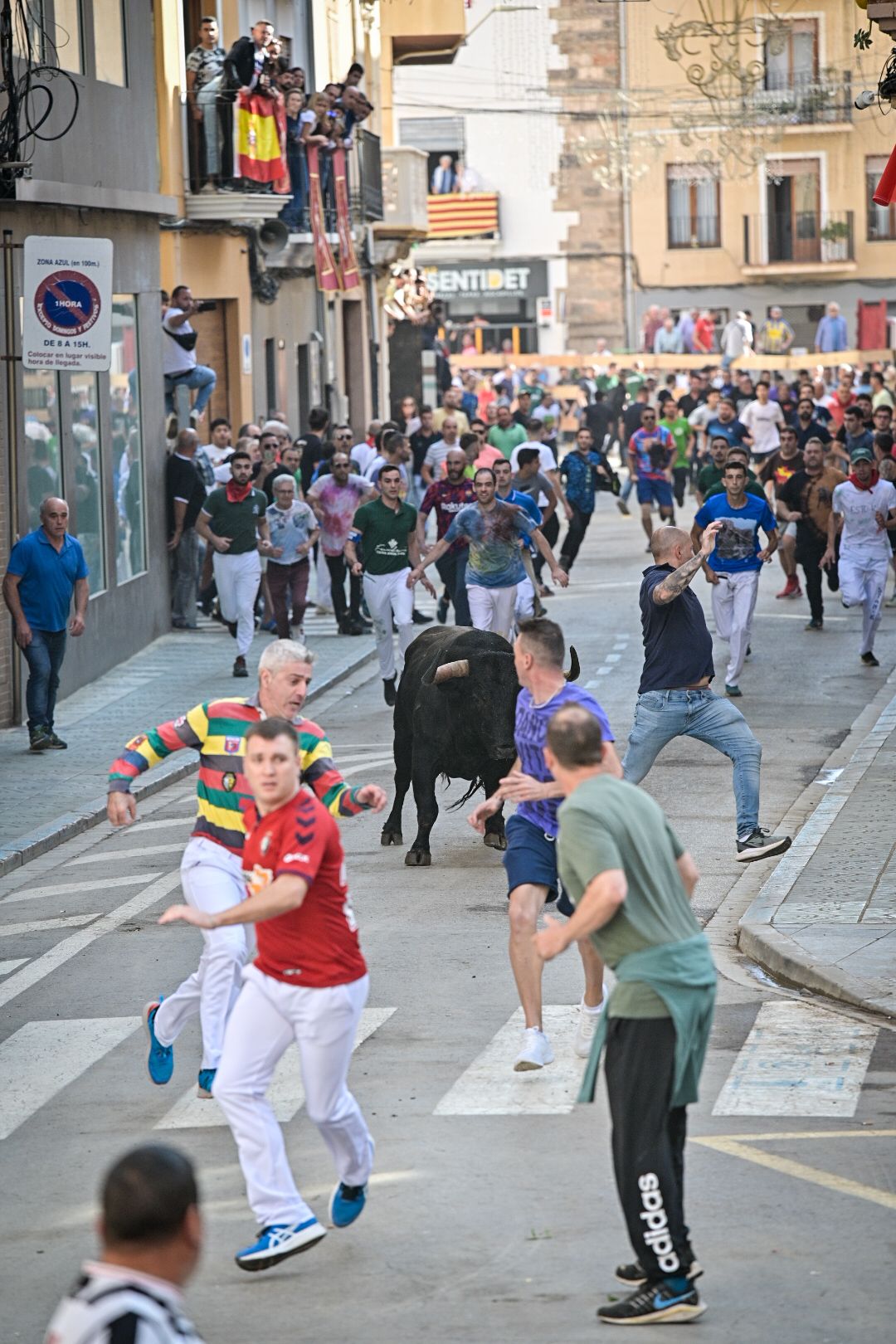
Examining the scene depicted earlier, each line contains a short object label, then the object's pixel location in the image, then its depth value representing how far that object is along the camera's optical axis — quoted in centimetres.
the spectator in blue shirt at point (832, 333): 5519
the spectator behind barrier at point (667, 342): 5656
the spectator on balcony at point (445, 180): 6456
